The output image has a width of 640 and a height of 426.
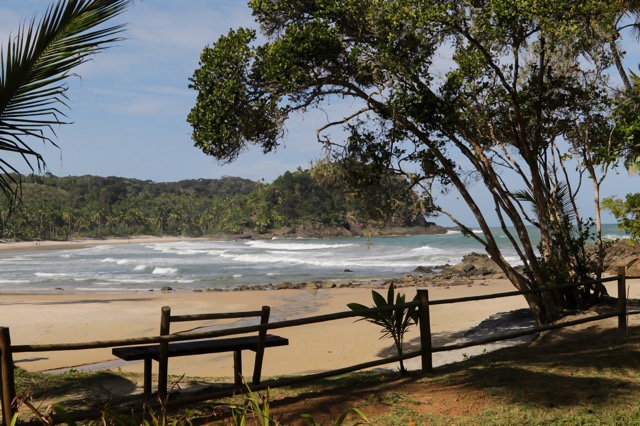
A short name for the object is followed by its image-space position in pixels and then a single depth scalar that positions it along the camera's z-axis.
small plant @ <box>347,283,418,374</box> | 7.12
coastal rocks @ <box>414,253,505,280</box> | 32.34
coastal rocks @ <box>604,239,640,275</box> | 24.72
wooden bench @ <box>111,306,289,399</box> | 5.61
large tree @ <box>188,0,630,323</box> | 10.33
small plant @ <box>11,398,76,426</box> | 2.46
